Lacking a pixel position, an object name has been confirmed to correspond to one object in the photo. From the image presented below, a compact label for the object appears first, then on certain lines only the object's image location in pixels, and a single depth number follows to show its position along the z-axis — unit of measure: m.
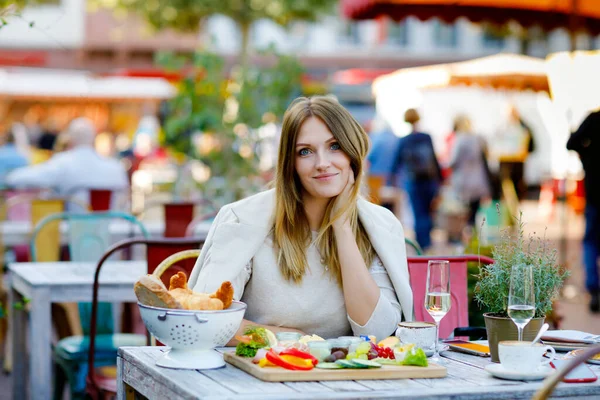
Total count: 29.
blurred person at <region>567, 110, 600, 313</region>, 8.48
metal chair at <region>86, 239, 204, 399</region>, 4.20
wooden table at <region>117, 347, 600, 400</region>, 2.41
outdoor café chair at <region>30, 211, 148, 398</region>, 4.79
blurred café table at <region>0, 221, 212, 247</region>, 7.05
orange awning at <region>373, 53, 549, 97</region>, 13.02
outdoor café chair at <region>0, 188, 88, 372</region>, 6.32
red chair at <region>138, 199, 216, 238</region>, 6.01
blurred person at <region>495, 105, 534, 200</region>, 14.58
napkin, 3.11
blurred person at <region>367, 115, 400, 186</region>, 14.16
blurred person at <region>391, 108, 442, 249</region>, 12.74
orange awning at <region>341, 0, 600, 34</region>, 9.53
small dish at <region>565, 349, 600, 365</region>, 2.89
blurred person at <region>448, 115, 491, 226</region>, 13.72
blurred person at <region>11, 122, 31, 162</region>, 16.89
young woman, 3.36
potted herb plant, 2.85
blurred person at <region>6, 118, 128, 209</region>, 8.95
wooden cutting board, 2.55
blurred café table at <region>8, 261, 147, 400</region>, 4.60
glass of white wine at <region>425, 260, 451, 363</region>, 2.96
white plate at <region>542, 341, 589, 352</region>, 3.05
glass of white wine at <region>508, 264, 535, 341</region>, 2.73
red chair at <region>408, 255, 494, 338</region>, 3.82
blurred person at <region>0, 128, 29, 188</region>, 11.63
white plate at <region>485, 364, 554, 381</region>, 2.61
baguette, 2.64
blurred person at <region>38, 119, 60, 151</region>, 20.98
